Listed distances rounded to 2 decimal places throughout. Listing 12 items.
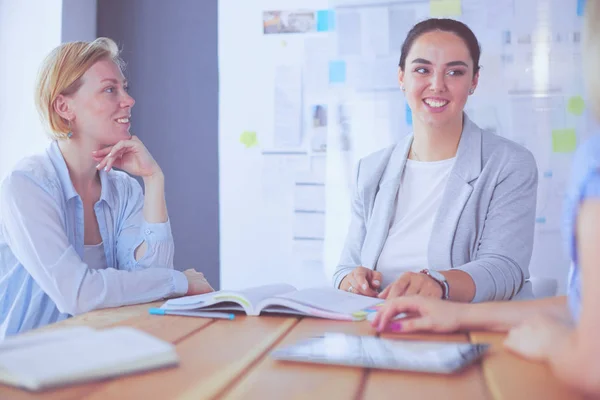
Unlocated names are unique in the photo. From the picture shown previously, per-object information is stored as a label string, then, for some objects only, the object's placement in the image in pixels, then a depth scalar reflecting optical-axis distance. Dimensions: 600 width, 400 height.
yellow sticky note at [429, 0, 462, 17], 2.83
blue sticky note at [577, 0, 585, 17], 2.72
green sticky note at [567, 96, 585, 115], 2.74
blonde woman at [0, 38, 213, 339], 1.50
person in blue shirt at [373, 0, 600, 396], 0.62
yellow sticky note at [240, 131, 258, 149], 3.07
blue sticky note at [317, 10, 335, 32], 2.96
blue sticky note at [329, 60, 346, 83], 2.96
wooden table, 0.69
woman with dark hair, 1.69
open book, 1.20
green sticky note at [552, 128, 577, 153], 2.74
